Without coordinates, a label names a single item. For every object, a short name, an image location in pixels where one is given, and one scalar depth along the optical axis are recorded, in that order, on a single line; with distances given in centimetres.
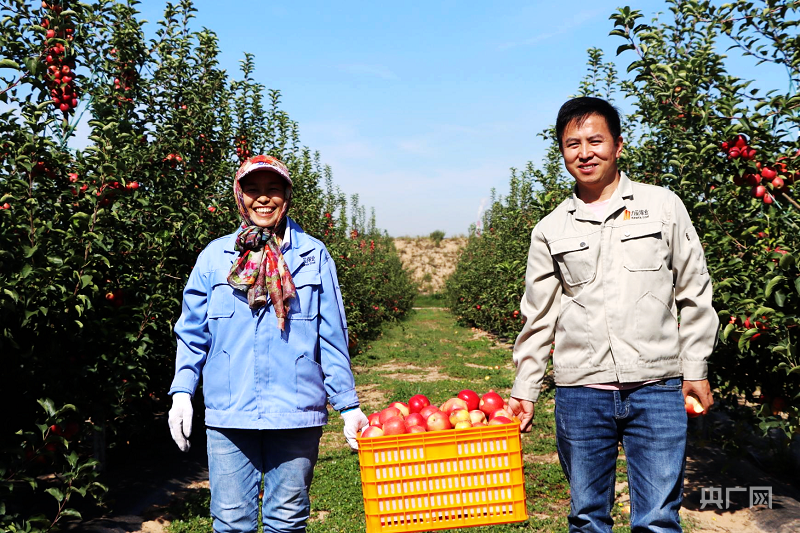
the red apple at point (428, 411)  274
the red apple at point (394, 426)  262
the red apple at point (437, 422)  255
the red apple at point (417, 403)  314
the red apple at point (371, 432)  258
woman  252
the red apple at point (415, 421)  269
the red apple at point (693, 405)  244
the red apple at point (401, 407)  309
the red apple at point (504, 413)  262
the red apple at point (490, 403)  293
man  236
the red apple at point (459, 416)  275
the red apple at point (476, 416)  280
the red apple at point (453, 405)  295
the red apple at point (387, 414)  280
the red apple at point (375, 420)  279
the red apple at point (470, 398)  304
